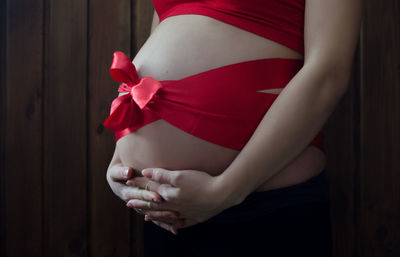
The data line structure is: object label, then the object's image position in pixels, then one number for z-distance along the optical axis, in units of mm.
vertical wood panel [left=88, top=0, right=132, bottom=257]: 1187
